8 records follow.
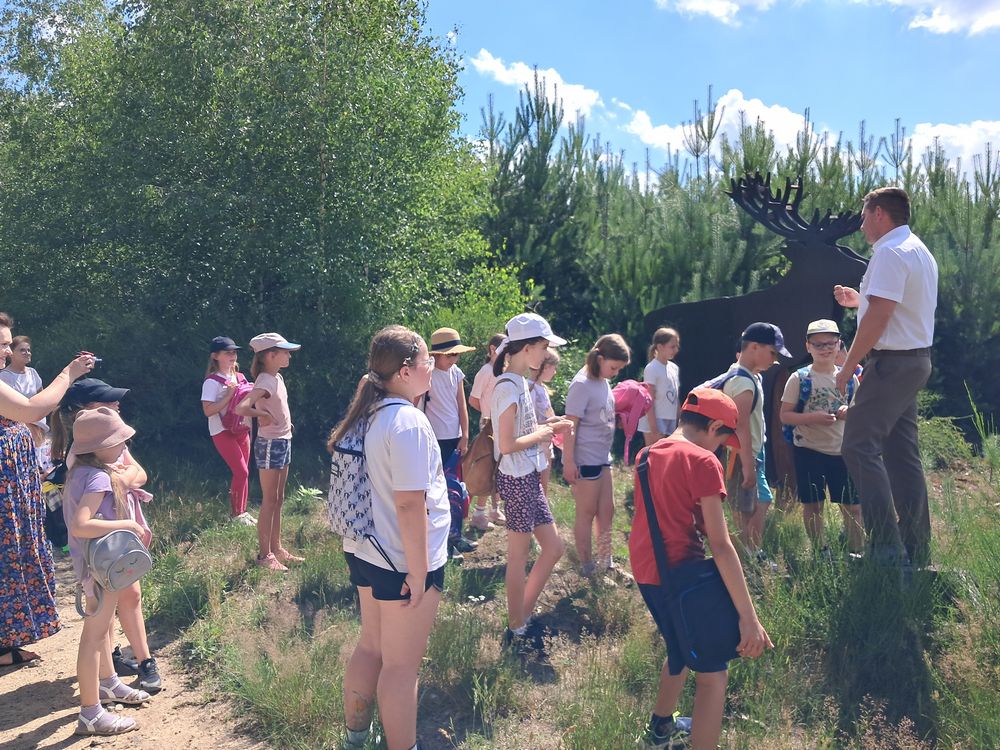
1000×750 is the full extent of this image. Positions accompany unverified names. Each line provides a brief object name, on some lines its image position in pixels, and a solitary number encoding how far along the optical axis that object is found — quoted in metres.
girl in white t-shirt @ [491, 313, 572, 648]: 4.36
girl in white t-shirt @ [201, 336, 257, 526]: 6.79
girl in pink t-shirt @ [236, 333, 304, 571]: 6.09
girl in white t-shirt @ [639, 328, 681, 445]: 7.07
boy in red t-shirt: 3.13
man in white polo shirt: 4.28
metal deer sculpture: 7.95
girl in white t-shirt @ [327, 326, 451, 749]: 3.06
